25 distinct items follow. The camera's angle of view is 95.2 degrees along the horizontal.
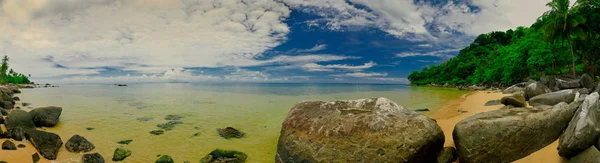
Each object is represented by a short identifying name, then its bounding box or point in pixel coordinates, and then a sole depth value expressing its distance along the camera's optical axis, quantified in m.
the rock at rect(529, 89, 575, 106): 11.72
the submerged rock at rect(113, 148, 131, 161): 8.73
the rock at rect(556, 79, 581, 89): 21.11
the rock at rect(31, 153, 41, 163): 7.97
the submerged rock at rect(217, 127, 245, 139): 11.89
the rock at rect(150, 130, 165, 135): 12.42
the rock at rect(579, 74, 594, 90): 20.72
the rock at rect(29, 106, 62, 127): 12.77
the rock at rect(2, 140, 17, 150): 8.55
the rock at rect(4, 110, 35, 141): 9.64
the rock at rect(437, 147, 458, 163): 6.91
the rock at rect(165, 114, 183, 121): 16.79
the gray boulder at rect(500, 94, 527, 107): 13.62
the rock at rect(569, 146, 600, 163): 4.98
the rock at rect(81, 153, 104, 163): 8.11
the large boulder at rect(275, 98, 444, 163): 6.32
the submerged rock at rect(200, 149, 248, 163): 8.45
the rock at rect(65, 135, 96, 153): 9.12
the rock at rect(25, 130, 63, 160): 8.53
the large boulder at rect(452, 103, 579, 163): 6.14
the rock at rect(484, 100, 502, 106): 17.50
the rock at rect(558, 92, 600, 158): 5.23
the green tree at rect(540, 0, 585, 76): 27.70
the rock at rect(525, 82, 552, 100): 17.45
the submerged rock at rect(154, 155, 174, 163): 8.29
